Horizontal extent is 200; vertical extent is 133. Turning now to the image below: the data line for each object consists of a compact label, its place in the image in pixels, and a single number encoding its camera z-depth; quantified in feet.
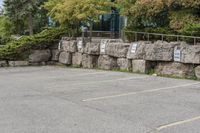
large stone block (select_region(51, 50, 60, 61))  55.10
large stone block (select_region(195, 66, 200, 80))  35.33
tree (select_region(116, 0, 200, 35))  38.73
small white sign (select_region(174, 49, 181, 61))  36.90
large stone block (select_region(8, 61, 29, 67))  54.06
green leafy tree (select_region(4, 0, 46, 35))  68.73
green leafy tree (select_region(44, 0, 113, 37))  48.99
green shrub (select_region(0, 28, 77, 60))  53.95
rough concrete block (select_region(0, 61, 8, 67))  53.77
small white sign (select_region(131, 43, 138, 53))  41.57
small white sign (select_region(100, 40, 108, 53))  46.12
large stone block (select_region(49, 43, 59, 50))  55.97
